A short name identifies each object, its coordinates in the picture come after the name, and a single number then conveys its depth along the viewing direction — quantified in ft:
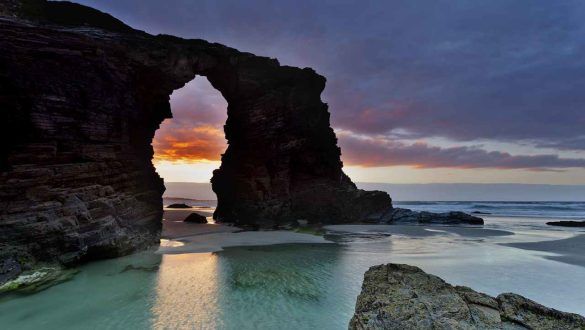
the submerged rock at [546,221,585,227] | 117.08
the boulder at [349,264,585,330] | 16.93
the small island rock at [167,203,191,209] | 204.46
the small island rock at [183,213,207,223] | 113.80
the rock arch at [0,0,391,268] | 43.04
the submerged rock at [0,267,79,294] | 35.81
